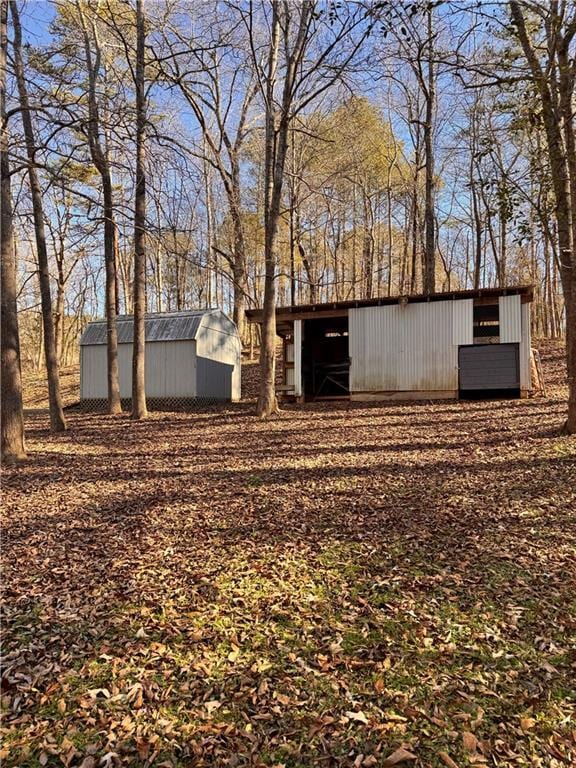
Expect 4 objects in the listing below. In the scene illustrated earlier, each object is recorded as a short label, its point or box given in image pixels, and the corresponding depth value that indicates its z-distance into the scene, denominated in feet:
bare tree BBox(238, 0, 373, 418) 36.37
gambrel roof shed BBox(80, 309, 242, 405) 55.67
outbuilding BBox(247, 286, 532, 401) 42.68
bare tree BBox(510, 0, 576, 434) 17.26
